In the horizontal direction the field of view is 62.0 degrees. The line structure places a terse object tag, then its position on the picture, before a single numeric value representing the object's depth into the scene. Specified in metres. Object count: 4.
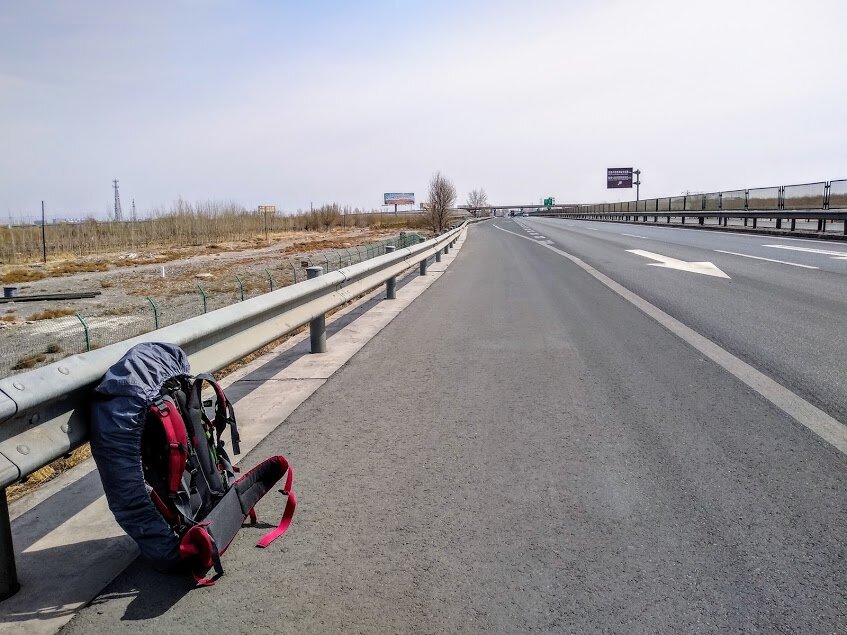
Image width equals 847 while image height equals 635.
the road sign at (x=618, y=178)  92.75
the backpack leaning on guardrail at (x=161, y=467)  2.80
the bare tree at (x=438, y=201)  54.09
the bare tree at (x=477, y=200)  192.71
